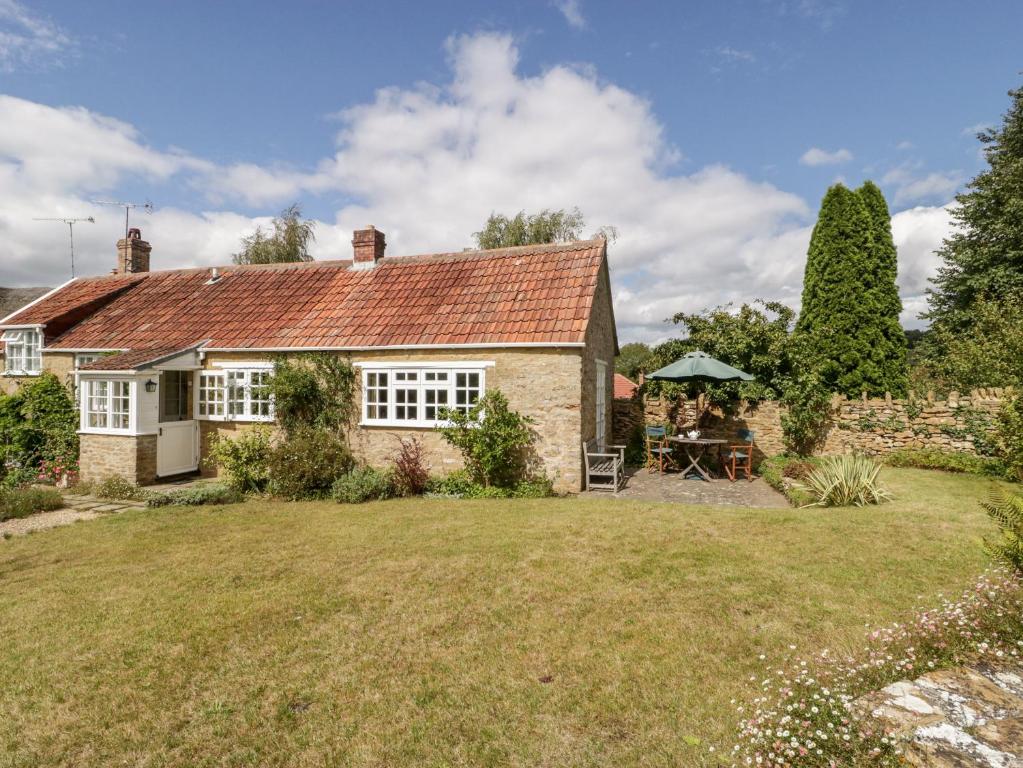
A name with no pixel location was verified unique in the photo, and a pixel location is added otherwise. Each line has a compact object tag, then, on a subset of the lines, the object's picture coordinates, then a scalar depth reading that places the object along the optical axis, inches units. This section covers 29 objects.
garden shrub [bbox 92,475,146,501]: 477.4
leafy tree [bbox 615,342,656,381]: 792.6
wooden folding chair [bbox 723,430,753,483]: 549.6
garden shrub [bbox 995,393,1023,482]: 418.3
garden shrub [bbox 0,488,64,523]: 419.5
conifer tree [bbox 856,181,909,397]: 725.9
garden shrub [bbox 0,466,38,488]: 535.2
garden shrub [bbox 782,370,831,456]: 603.5
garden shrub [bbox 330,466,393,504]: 460.4
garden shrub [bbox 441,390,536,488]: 467.5
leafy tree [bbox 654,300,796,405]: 647.1
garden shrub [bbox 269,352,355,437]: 538.3
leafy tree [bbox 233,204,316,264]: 1223.5
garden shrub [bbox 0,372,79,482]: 584.1
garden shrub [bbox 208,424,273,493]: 500.1
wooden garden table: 543.9
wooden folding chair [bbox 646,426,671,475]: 585.0
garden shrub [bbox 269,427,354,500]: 476.4
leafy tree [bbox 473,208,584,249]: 1208.8
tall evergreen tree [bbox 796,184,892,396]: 726.5
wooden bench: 491.8
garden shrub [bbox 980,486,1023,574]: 161.3
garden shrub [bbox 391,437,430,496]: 483.2
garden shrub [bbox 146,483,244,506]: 453.7
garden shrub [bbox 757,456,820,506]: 425.4
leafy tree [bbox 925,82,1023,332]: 823.7
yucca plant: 396.5
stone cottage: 492.4
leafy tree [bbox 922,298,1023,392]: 570.6
